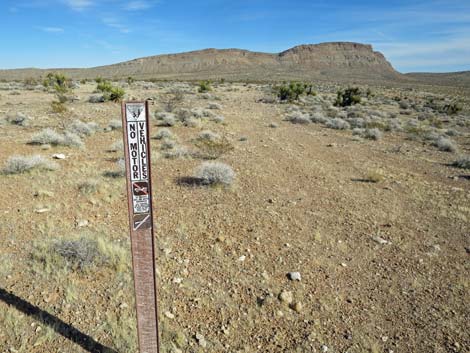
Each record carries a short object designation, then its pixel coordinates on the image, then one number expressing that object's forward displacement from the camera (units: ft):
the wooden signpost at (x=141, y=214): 6.87
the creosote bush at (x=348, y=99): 88.58
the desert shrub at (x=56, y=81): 103.45
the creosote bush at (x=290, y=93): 95.35
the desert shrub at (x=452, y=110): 86.12
